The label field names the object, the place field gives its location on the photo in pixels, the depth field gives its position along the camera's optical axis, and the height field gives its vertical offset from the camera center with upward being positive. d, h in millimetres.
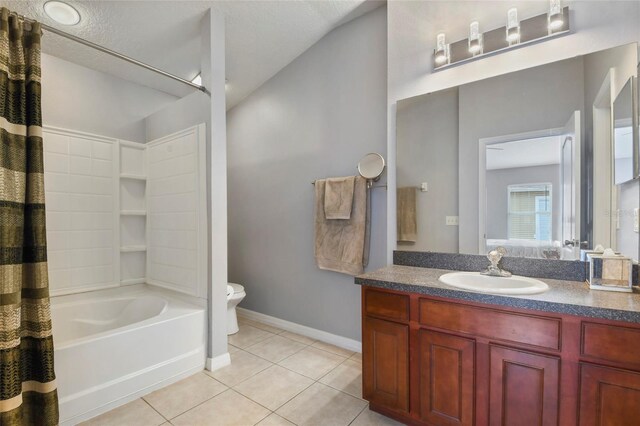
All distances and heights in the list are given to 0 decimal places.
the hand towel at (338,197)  2551 +110
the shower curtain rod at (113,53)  1681 +1034
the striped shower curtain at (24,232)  1379 -99
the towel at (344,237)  2504 -234
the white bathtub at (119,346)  1713 -902
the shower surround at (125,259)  1884 -429
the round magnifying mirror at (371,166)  2373 +352
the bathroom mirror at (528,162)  1530 +281
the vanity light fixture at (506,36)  1679 +1051
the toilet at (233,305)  2939 -938
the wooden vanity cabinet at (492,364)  1176 -708
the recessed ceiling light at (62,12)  1990 +1361
